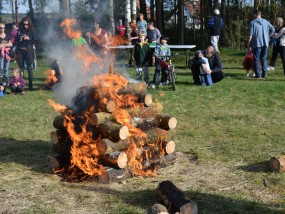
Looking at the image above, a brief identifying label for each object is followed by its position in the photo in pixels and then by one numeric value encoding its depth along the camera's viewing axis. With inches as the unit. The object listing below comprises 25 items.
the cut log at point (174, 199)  174.6
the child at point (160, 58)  520.7
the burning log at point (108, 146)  223.2
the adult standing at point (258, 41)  556.4
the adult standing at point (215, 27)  711.7
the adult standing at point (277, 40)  590.2
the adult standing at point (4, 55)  595.2
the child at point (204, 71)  505.4
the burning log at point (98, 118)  229.1
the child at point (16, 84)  522.9
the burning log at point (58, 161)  241.1
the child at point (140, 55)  518.6
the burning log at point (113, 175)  221.5
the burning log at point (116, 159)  224.8
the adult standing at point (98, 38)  546.6
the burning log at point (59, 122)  247.4
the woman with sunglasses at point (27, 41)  533.0
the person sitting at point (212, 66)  513.5
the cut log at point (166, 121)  252.4
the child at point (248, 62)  582.2
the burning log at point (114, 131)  223.6
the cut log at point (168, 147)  251.6
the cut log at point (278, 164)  226.2
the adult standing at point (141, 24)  732.0
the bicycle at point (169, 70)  496.9
